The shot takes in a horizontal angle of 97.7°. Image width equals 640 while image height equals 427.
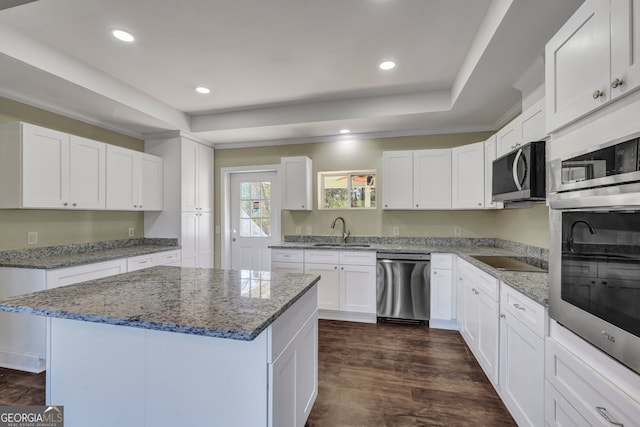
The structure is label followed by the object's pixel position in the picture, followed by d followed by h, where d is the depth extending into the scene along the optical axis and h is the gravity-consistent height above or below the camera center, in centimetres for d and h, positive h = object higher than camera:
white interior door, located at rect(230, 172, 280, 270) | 445 -7
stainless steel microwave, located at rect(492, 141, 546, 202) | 189 +29
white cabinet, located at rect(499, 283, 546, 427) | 144 -83
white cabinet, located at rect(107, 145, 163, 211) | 325 +42
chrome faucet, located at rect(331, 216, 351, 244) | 404 -26
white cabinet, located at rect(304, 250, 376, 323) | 341 -86
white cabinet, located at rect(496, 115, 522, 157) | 227 +67
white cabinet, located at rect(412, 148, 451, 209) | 348 +44
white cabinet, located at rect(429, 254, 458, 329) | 320 -90
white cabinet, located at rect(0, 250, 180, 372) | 236 -96
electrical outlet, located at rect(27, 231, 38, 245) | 277 -24
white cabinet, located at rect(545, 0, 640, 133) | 93 +60
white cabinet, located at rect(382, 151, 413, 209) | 362 +45
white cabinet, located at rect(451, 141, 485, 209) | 312 +43
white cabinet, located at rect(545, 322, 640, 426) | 91 -65
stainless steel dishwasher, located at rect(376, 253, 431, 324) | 326 -87
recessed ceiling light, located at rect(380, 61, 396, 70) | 254 +137
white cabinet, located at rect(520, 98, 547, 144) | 194 +66
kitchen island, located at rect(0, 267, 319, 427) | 113 -63
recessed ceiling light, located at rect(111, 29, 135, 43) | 210 +137
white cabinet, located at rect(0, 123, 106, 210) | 243 +43
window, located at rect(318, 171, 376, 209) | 409 +36
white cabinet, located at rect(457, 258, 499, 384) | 204 -85
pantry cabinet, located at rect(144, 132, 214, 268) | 389 +25
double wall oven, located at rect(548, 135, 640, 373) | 88 -12
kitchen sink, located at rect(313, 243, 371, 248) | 363 -43
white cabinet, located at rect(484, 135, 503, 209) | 284 +49
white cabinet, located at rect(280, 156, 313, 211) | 399 +44
